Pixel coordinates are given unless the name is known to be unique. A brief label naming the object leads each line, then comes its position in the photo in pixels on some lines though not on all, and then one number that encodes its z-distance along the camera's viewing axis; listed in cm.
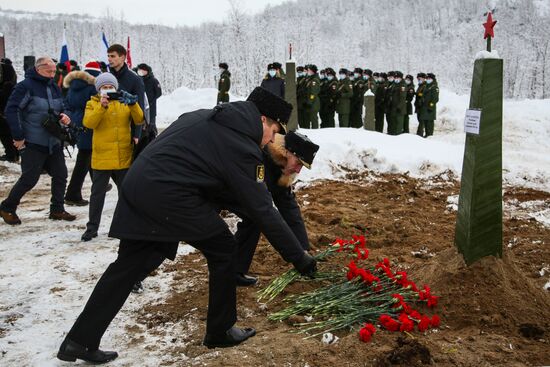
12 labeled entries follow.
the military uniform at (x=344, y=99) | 1546
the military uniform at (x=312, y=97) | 1488
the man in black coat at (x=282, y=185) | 327
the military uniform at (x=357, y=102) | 1648
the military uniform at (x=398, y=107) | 1562
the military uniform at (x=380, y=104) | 1620
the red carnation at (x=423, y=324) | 312
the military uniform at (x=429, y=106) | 1565
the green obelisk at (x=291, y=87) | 1230
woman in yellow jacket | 503
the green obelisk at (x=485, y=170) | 353
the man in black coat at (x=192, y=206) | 266
